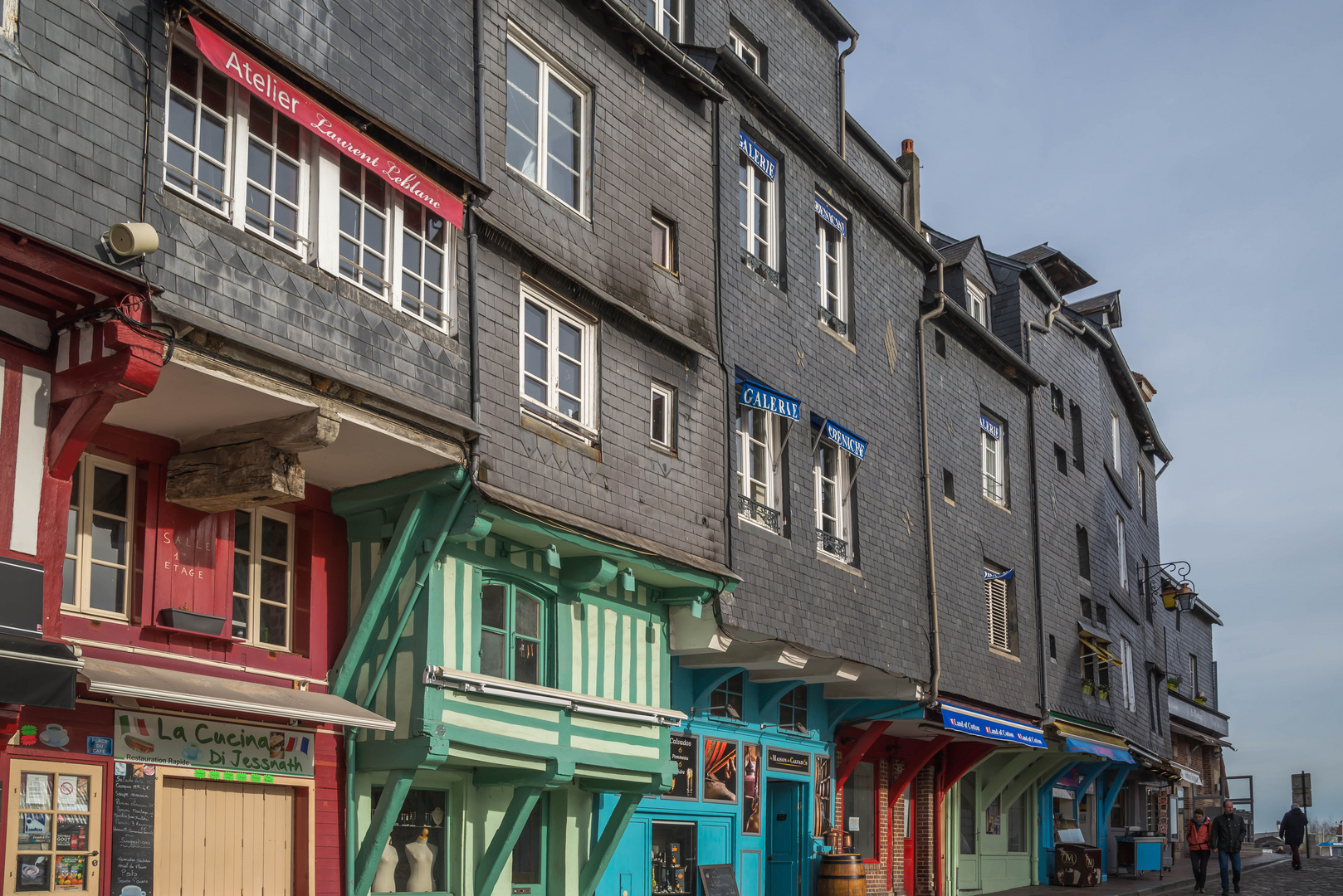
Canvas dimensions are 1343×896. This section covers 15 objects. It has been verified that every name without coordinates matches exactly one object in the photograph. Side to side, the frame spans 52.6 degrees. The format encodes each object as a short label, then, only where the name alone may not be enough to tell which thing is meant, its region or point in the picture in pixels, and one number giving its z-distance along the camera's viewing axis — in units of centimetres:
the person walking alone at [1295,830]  3022
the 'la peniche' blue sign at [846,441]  1706
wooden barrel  1664
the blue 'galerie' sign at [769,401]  1535
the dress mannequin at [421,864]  1136
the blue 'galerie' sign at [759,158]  1650
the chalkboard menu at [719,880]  1496
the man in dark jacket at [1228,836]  2195
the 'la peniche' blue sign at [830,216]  1823
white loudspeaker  795
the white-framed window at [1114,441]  3266
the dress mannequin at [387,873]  1104
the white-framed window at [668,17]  1574
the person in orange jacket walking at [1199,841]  2355
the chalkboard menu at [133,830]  881
